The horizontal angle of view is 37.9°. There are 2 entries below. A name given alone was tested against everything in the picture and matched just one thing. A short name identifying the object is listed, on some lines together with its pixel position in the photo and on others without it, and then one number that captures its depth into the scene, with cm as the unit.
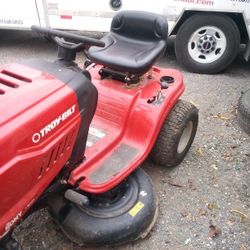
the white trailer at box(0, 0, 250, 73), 422
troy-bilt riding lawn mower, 152
